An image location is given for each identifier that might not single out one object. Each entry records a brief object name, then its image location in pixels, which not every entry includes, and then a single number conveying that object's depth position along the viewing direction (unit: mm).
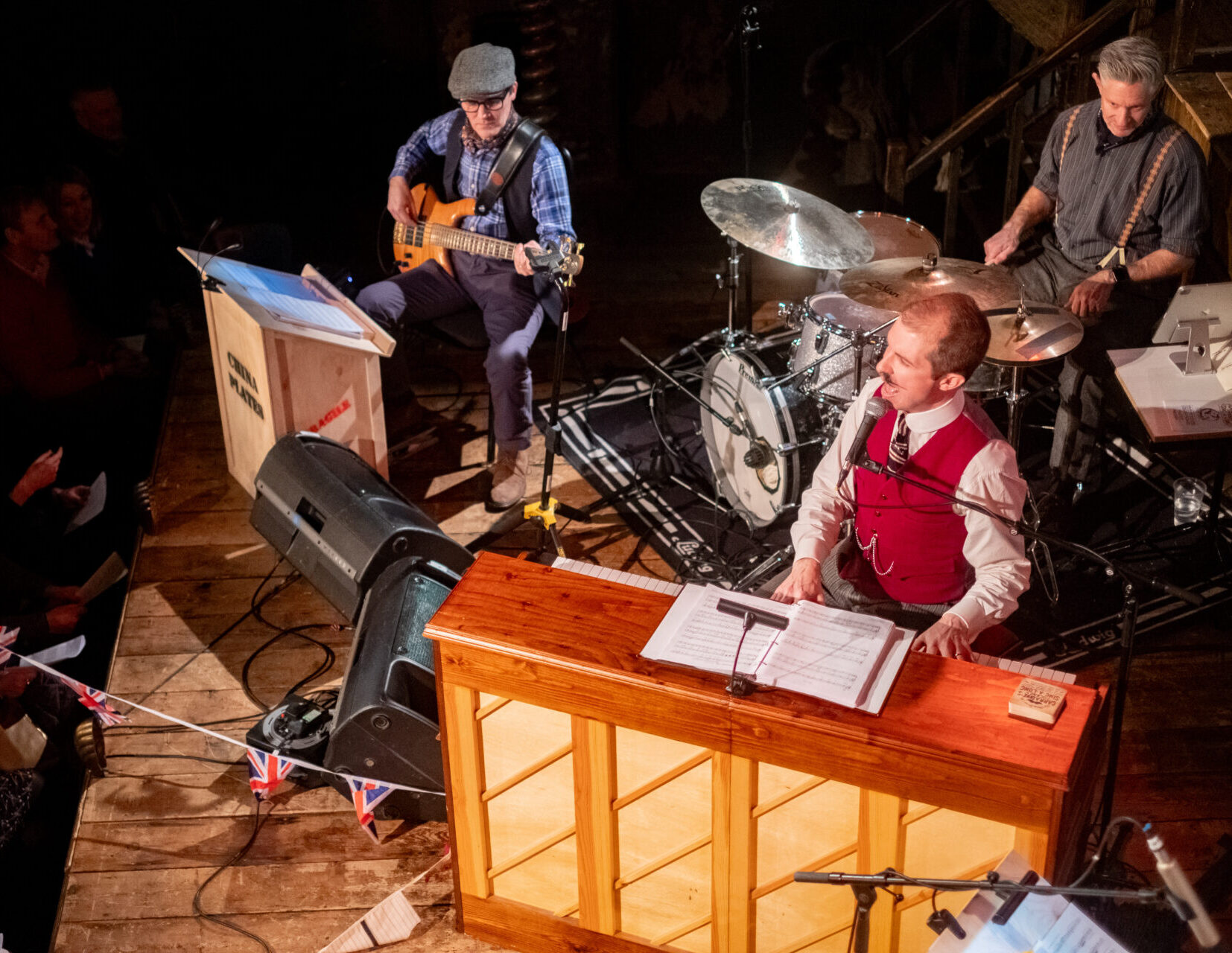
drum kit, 3900
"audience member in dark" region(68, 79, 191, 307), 5820
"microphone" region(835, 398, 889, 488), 2521
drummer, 4324
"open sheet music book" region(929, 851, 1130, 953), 2012
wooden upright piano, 2359
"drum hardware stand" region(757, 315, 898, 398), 3965
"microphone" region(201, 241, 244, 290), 4633
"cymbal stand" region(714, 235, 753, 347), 4805
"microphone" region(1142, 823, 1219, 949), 1708
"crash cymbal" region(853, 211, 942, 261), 4562
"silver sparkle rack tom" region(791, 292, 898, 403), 4039
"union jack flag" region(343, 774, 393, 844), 3336
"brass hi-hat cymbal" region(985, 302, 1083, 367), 3779
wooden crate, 4422
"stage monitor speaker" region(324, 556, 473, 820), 3281
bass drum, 4234
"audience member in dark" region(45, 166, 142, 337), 5398
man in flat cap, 4727
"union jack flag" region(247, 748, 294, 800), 3398
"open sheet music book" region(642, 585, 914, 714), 2469
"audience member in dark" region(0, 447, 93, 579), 4258
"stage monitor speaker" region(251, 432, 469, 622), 3920
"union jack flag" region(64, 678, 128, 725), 3594
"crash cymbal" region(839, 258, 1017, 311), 3889
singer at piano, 2918
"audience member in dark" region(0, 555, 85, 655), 3984
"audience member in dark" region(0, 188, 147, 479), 4973
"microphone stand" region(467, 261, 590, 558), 3898
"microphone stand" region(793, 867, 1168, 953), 1940
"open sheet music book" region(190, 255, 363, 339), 4461
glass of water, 4645
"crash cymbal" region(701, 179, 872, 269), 4035
